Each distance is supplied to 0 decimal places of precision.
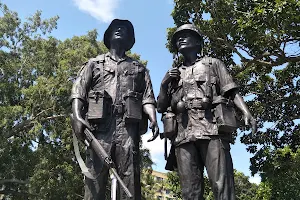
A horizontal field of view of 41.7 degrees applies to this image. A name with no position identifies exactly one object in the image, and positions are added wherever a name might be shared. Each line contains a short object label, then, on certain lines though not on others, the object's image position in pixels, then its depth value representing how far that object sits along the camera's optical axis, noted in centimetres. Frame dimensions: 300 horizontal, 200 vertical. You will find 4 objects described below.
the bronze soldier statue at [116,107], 478
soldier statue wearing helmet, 462
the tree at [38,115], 1891
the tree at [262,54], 966
